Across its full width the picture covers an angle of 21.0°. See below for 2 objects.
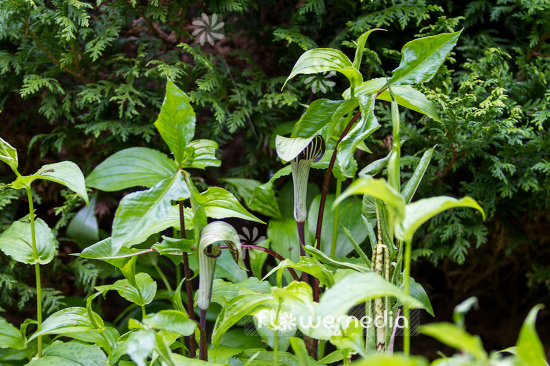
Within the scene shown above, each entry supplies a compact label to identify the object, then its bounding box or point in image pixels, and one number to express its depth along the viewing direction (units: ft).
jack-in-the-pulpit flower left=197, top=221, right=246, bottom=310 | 6.25
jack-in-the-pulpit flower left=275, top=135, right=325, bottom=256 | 6.52
